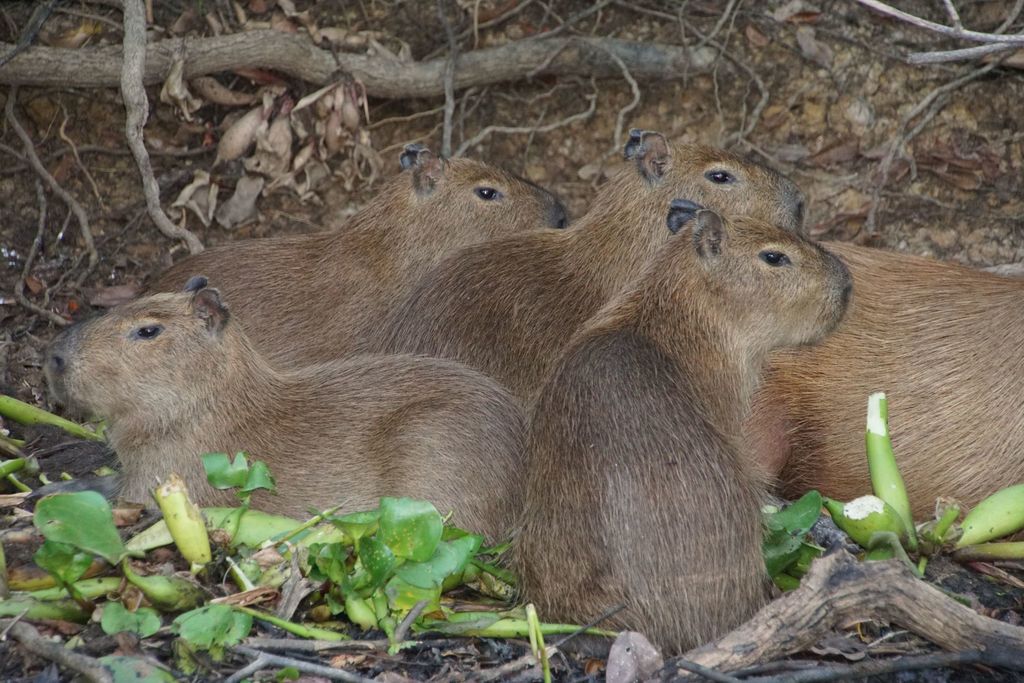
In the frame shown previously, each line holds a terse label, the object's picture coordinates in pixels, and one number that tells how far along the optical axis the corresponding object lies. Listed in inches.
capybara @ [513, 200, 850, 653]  269.1
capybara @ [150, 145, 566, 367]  405.1
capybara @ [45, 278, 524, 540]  318.3
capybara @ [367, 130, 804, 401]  365.4
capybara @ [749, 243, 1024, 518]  346.0
